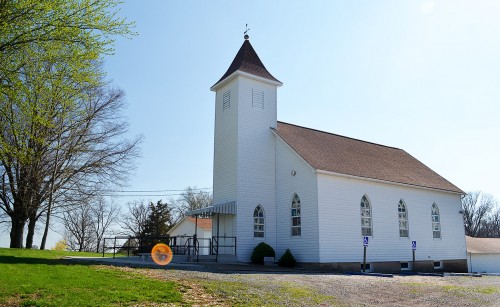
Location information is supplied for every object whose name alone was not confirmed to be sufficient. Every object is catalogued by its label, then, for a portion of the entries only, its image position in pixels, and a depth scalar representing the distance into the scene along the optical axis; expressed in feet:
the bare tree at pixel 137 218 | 216.74
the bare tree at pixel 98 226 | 222.28
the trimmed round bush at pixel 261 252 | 78.12
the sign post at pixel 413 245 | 86.33
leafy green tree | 36.09
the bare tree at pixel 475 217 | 270.46
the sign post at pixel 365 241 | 72.22
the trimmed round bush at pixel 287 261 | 76.89
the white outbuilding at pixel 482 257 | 112.78
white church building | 78.79
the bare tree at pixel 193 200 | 213.05
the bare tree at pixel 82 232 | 213.87
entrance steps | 78.22
